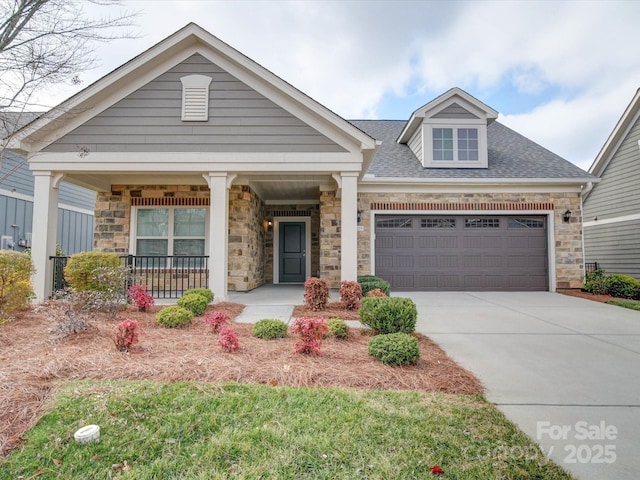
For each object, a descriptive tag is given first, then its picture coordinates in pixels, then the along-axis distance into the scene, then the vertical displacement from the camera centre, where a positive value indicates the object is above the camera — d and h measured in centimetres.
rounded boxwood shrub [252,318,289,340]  412 -99
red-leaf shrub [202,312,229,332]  432 -92
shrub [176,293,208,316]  534 -85
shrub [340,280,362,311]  619 -81
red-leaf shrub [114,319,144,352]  346 -90
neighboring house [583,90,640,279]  1023 +176
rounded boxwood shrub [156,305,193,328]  457 -93
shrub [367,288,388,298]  583 -73
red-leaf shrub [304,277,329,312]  613 -81
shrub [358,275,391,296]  662 -69
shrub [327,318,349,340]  414 -97
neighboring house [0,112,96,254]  1066 +141
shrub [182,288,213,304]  601 -77
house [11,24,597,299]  666 +176
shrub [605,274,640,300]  813 -84
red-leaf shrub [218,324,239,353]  347 -95
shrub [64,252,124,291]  577 -36
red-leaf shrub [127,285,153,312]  556 -79
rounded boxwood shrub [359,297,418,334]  412 -80
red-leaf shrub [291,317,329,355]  345 -88
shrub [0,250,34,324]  492 -50
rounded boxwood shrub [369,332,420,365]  322 -97
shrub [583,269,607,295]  879 -80
